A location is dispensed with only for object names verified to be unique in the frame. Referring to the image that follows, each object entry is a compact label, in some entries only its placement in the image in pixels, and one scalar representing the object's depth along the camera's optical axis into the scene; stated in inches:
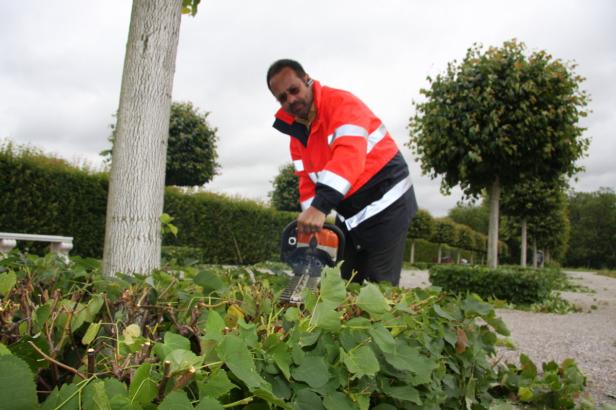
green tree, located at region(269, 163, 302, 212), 1151.6
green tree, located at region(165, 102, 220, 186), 724.7
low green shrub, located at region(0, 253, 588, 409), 21.2
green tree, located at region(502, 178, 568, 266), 815.1
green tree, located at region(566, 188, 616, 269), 2731.3
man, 103.8
